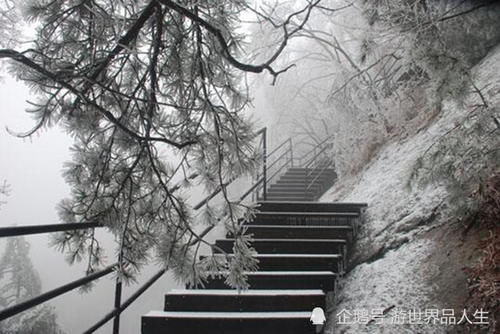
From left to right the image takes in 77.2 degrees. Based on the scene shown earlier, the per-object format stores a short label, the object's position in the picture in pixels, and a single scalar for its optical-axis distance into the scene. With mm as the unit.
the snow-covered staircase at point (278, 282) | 2414
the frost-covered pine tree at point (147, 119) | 1738
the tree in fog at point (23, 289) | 12617
